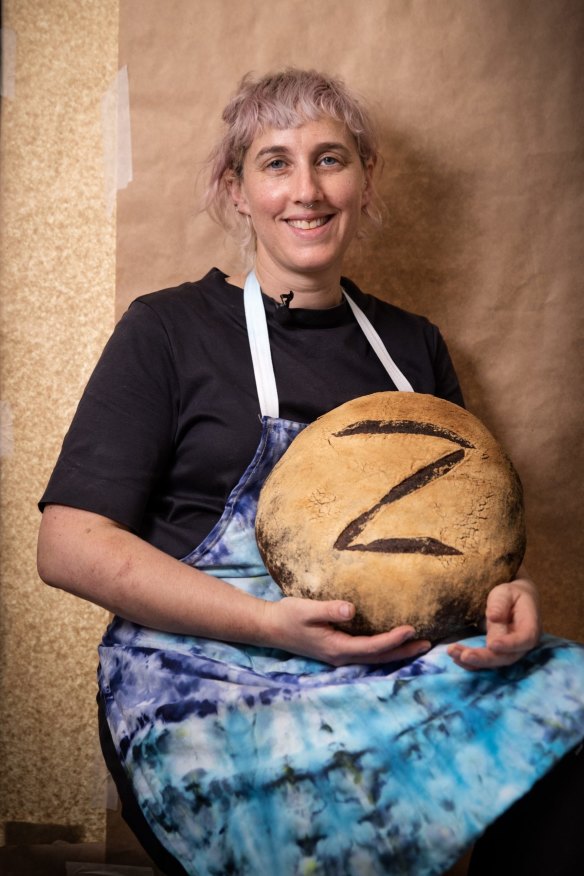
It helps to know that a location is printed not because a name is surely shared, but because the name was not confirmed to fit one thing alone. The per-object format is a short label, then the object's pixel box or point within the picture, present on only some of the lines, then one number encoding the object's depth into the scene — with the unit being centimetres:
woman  98
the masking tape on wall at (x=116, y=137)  177
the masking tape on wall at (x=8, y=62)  174
